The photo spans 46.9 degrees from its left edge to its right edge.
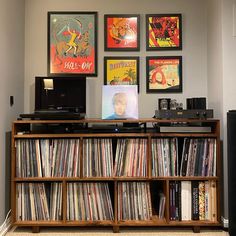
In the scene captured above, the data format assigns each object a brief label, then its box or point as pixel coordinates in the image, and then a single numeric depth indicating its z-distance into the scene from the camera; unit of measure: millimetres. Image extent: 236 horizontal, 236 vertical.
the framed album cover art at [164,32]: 2674
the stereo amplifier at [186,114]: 2186
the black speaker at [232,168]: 1975
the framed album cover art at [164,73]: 2674
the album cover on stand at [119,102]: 2363
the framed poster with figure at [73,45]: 2676
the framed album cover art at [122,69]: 2670
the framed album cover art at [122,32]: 2678
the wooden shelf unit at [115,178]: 2168
